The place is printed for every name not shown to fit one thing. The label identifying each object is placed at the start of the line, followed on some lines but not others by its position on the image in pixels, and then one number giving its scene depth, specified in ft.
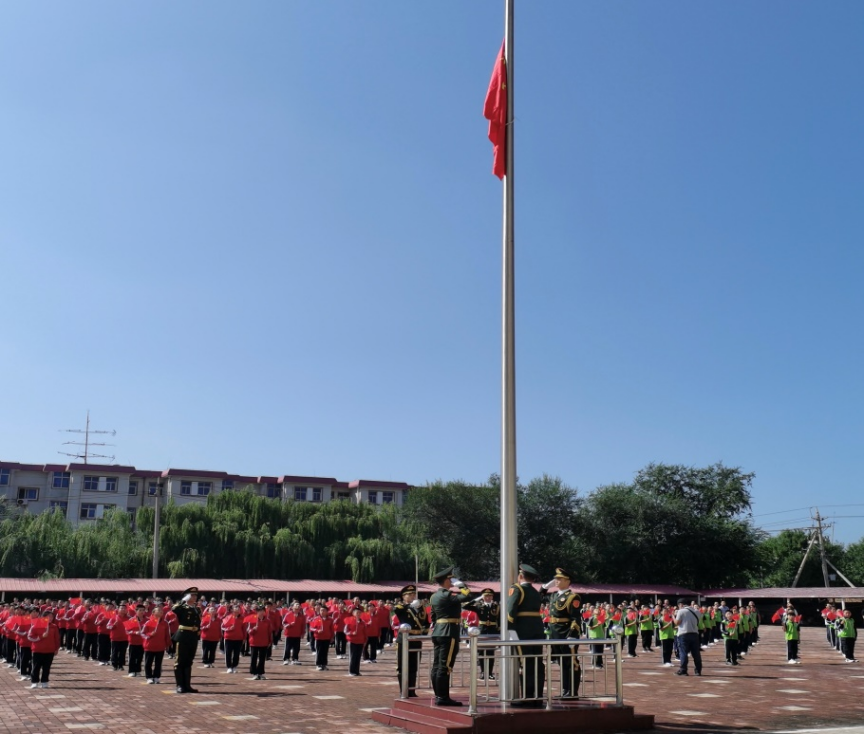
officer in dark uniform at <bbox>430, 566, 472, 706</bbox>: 32.40
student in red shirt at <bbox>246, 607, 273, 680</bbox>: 55.01
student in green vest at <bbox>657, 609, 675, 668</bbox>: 67.62
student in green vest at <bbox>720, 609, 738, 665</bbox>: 67.56
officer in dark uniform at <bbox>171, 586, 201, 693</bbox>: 44.34
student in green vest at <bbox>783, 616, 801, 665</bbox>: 70.03
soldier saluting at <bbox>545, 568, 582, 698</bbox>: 37.04
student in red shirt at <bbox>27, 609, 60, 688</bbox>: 47.75
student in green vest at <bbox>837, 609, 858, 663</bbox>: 69.96
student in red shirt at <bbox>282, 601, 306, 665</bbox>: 67.46
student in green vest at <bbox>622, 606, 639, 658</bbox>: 79.82
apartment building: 200.85
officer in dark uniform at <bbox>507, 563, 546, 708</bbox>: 33.09
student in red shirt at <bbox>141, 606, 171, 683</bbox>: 49.85
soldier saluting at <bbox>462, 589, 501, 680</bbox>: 48.06
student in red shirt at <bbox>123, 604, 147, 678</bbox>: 52.80
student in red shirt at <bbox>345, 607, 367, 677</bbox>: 58.23
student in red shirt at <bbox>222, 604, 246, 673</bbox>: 58.73
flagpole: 32.82
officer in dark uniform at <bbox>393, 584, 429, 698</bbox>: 48.24
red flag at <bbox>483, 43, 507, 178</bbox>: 39.58
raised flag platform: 29.01
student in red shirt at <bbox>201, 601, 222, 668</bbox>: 63.26
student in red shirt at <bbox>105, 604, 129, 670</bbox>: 60.18
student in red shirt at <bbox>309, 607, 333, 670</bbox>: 63.46
